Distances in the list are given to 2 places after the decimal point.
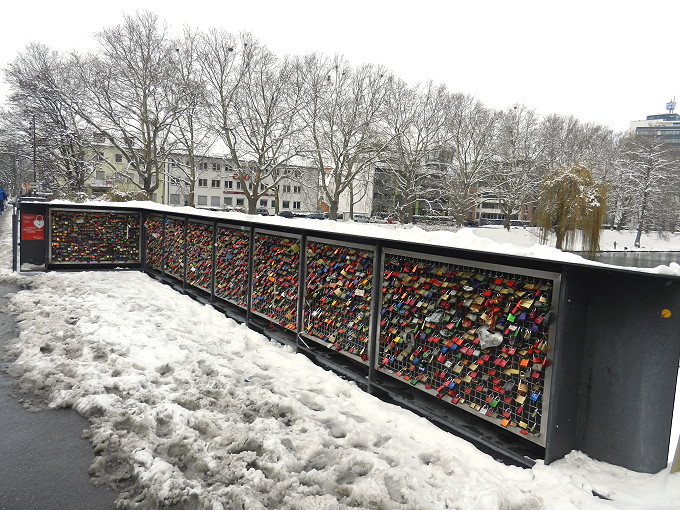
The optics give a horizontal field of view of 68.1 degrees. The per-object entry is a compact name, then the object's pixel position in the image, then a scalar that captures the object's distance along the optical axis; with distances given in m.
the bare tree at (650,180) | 48.44
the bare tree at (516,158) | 49.22
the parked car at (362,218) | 57.18
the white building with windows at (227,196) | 73.62
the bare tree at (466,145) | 46.09
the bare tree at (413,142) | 44.12
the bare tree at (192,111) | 37.66
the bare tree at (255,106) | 40.00
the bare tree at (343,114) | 41.53
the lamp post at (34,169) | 32.01
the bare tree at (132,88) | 34.47
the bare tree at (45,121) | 33.50
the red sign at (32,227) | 12.70
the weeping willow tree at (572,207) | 33.66
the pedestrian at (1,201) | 42.45
